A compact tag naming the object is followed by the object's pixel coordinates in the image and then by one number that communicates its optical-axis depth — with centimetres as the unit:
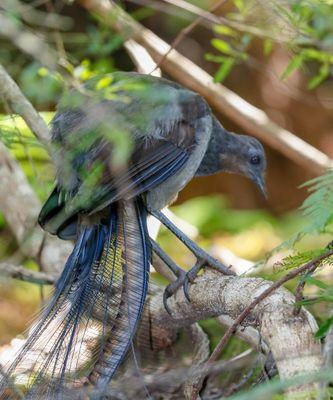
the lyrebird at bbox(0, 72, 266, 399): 555
